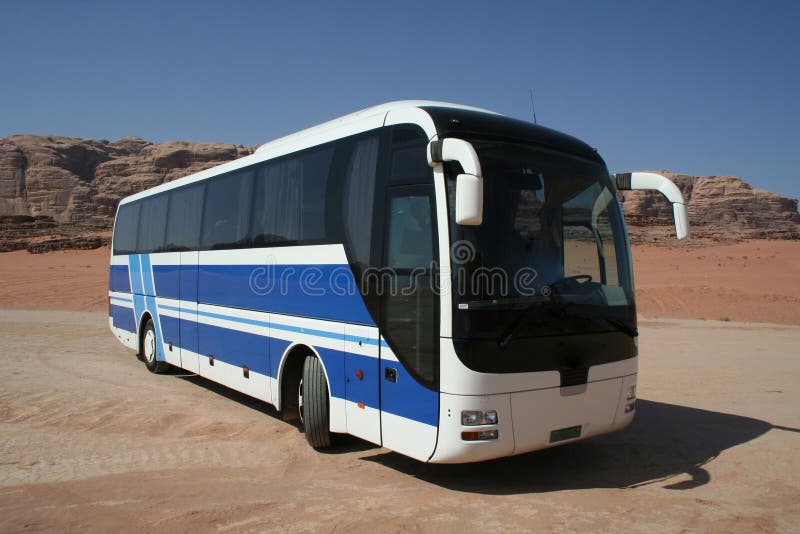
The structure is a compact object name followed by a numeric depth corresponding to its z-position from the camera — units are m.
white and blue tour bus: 5.33
